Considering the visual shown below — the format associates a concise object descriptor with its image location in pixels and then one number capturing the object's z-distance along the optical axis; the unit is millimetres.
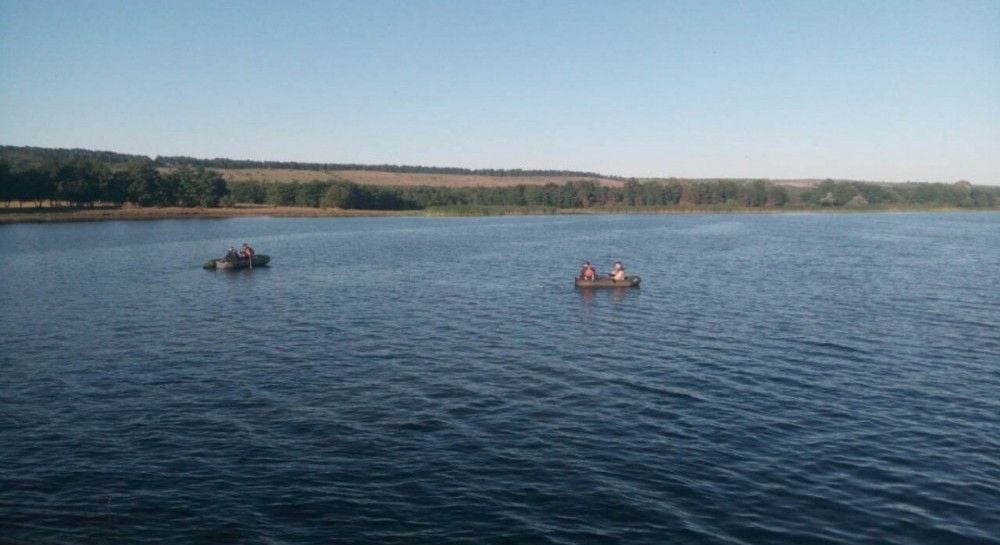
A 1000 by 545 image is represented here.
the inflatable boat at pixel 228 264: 68125
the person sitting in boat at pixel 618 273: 56738
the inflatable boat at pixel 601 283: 56156
